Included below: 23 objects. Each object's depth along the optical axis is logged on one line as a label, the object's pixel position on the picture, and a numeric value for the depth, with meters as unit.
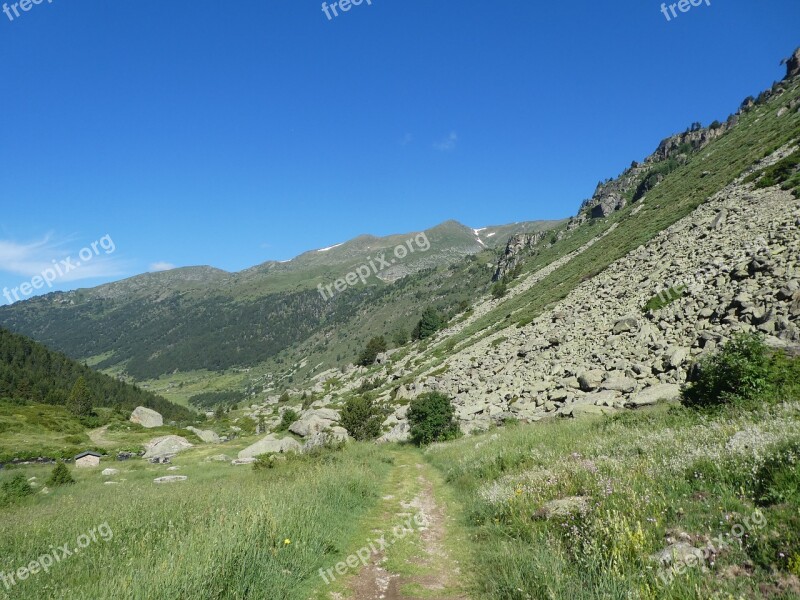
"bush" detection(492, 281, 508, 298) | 87.00
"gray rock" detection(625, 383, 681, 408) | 18.23
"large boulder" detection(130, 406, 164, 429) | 90.88
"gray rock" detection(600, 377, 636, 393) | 21.72
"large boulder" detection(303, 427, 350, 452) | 26.00
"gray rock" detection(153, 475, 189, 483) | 26.95
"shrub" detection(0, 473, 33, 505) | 20.73
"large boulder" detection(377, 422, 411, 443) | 31.88
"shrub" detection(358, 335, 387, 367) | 112.94
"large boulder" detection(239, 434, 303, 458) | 38.06
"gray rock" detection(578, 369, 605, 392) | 24.62
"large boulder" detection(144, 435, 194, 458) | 47.88
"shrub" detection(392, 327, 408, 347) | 119.00
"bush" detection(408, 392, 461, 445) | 27.81
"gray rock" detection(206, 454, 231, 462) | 37.00
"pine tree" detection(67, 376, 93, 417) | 90.29
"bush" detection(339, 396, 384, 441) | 33.91
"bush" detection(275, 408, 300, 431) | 57.67
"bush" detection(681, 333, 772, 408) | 12.69
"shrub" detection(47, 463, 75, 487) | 29.23
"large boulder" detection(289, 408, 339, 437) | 45.28
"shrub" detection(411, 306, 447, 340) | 102.31
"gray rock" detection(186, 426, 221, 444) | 67.12
